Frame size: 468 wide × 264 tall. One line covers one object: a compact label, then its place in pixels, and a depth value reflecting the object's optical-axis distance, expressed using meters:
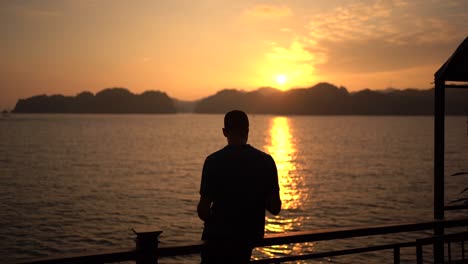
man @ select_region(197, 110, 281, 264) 3.39
